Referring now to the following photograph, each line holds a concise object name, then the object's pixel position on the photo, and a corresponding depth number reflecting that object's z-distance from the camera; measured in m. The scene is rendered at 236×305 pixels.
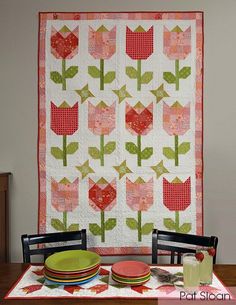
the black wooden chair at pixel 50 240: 1.70
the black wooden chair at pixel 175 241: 1.69
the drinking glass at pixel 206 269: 1.34
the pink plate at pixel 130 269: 1.36
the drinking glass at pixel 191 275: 1.29
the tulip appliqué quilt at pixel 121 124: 2.19
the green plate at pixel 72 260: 1.39
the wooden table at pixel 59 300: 1.21
